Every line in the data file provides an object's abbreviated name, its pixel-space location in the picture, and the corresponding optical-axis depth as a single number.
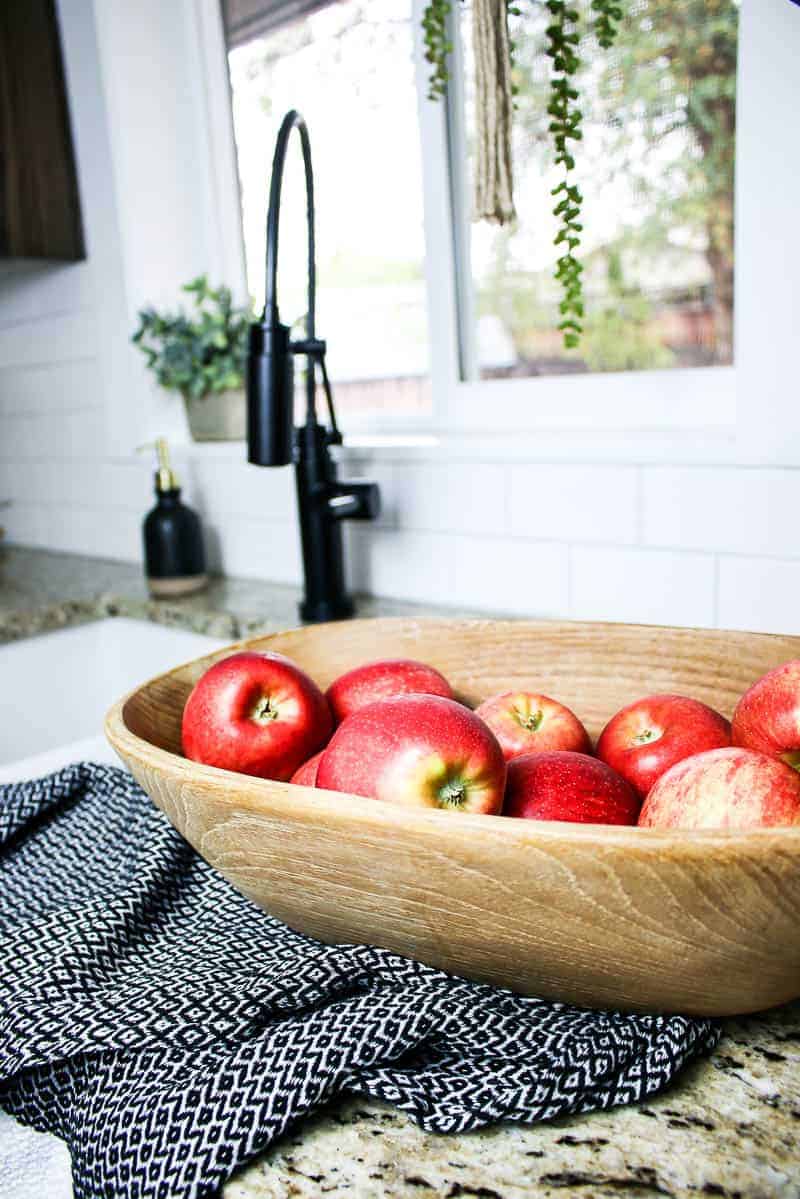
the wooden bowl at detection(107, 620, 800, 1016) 0.42
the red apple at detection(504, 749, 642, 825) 0.56
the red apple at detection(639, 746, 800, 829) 0.49
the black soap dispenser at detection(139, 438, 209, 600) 1.87
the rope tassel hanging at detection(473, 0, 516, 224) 1.07
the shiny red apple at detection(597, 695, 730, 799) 0.62
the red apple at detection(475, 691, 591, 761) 0.67
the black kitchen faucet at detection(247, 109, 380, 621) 1.32
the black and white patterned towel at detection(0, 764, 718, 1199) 0.46
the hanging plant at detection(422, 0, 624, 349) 1.07
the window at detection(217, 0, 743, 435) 1.41
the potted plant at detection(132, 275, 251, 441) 1.92
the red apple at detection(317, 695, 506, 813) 0.54
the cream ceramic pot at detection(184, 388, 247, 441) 1.98
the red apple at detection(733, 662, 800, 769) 0.56
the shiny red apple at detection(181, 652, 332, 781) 0.66
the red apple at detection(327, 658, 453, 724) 0.71
